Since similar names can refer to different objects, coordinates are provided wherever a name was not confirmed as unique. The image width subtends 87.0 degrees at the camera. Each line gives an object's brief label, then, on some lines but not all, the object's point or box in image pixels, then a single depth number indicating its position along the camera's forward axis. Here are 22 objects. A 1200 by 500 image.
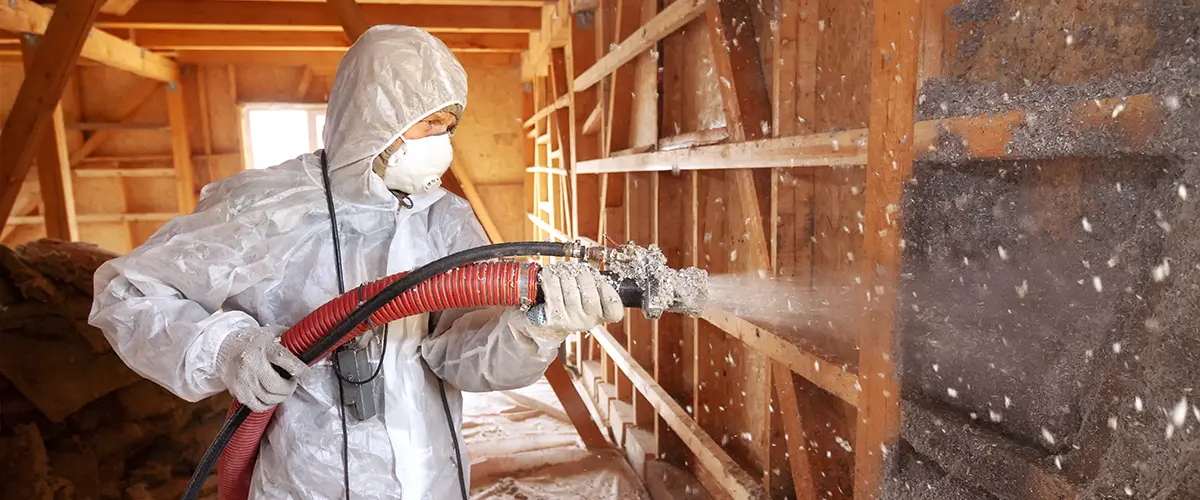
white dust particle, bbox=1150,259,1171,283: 0.74
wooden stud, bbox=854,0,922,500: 1.08
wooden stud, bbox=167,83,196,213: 7.14
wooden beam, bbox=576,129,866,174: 1.31
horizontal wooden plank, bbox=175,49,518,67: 6.54
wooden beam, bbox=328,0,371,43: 2.76
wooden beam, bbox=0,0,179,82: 3.80
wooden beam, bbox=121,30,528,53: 5.69
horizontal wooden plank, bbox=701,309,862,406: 1.39
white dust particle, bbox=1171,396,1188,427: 0.72
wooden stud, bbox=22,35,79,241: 4.59
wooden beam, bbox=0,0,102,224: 3.05
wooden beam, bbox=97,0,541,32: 4.69
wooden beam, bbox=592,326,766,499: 2.05
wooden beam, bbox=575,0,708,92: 2.17
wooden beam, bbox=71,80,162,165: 7.47
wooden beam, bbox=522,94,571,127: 4.53
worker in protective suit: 1.23
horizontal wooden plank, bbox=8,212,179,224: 7.53
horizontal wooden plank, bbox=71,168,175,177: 7.49
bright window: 13.05
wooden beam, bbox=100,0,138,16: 4.36
